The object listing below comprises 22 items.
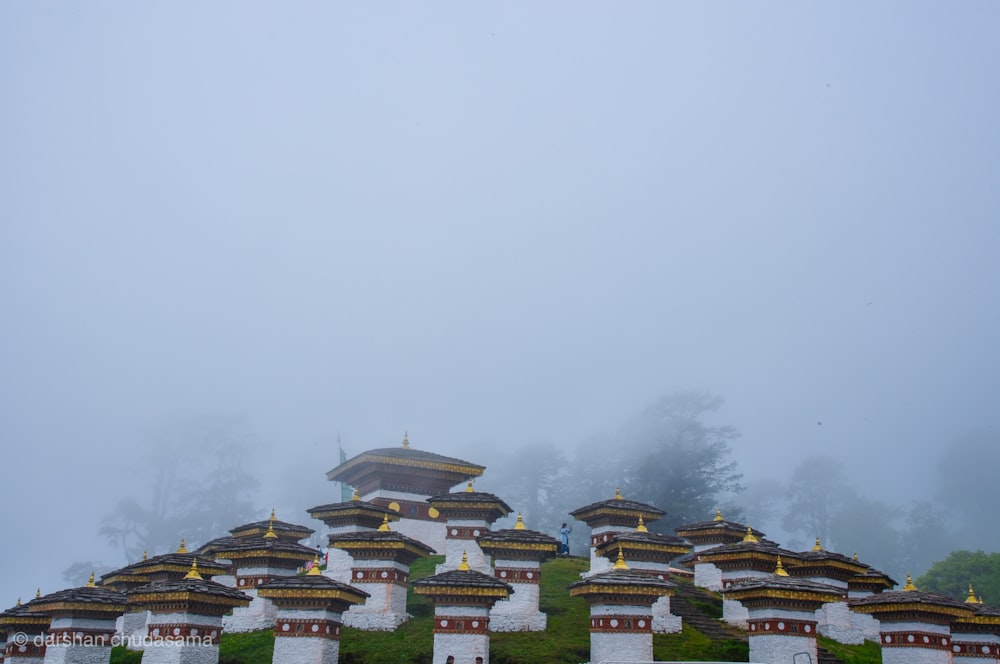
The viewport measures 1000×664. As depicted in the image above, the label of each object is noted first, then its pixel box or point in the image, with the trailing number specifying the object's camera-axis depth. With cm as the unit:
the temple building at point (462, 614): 2542
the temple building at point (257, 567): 3041
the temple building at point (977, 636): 2967
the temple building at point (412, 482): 4247
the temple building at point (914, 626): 2730
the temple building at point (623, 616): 2528
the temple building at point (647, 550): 3091
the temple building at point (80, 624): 2839
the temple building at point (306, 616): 2547
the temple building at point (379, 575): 2955
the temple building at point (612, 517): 3553
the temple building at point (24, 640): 3032
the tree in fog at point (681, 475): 7919
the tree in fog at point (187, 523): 11894
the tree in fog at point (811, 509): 12125
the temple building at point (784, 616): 2558
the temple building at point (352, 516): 3397
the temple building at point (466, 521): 3384
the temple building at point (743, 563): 3072
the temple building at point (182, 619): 2541
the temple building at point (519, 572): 2897
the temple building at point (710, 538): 3488
